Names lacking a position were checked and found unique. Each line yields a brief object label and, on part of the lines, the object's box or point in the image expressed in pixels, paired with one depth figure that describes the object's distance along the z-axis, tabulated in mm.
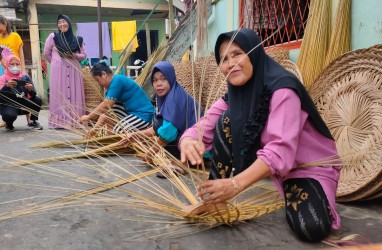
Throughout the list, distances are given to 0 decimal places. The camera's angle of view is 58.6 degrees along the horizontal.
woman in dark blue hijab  2275
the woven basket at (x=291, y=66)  2266
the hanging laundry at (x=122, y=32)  7348
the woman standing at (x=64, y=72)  3971
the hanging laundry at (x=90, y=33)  7031
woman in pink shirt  1161
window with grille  3604
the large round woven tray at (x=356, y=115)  1583
